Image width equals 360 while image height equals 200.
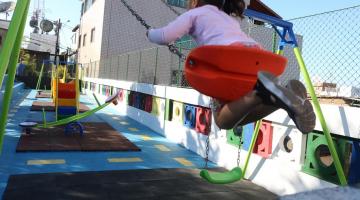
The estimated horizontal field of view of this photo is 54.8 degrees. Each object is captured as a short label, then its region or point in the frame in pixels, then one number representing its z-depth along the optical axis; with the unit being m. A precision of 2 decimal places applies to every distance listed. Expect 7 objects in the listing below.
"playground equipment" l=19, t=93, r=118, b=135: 7.00
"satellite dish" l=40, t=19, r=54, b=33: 43.84
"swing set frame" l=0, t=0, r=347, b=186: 1.83
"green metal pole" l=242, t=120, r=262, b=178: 4.18
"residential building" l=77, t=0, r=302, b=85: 17.02
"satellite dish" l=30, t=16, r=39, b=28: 52.06
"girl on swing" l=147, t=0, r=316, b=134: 2.11
